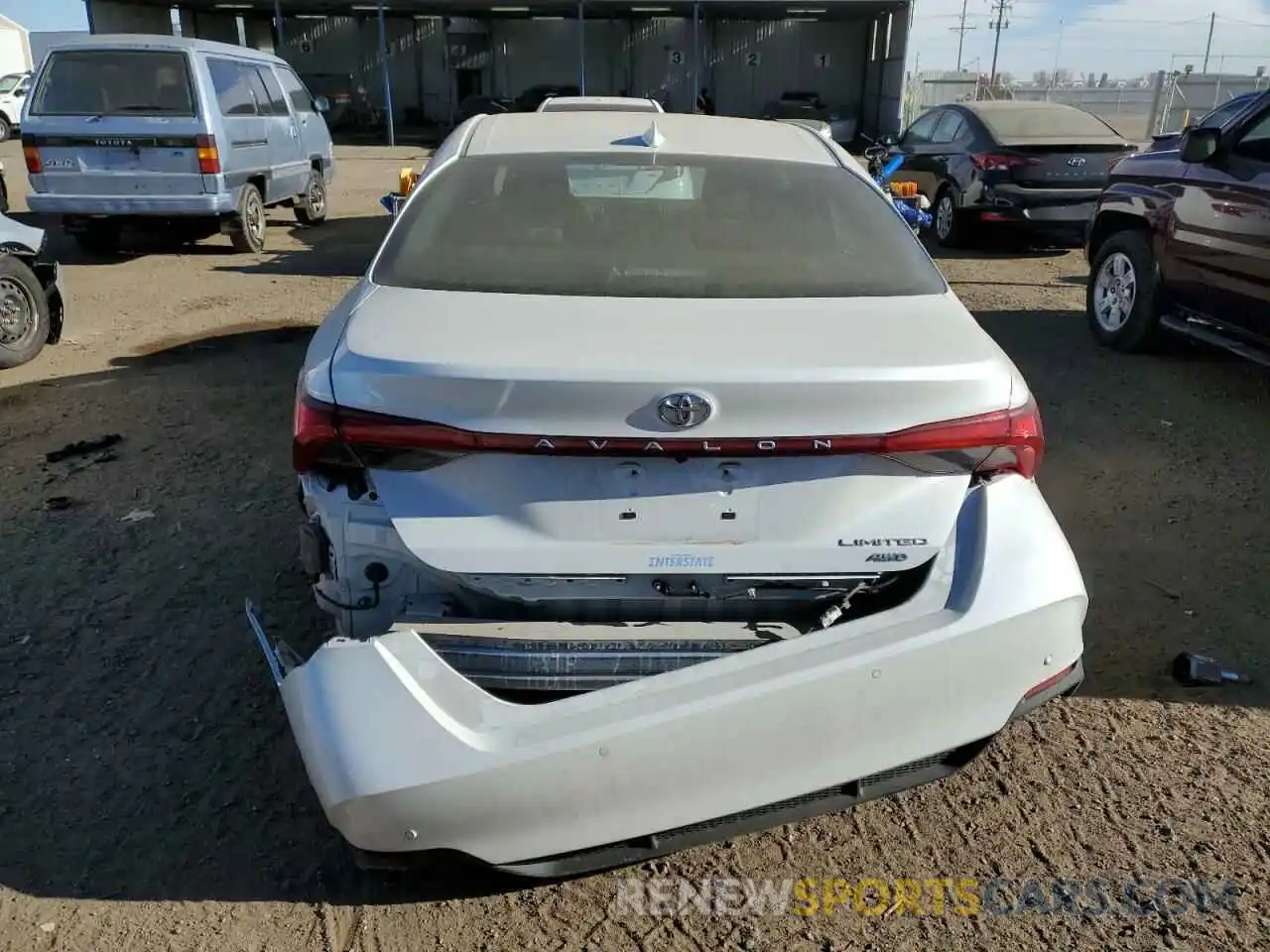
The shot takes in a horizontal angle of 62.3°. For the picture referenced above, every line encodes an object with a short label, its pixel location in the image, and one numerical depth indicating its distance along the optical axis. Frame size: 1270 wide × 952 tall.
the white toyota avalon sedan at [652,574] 2.17
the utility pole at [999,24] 41.48
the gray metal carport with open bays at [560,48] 34.06
